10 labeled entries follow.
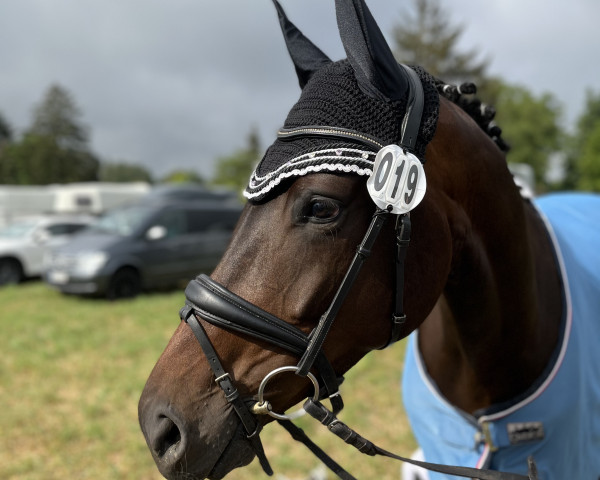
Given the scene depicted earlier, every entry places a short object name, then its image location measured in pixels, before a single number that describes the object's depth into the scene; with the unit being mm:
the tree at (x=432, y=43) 29828
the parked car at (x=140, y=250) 8844
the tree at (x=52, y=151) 53344
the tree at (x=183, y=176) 76731
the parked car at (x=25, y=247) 11133
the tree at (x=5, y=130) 64188
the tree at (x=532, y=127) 47094
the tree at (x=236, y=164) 67125
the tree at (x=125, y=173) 100062
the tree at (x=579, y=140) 51688
